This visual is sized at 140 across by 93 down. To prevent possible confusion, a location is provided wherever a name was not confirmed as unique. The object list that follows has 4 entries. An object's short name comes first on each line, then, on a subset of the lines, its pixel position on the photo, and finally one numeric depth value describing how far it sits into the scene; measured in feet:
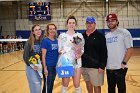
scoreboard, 68.59
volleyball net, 56.03
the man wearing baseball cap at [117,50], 12.63
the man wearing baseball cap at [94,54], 12.87
